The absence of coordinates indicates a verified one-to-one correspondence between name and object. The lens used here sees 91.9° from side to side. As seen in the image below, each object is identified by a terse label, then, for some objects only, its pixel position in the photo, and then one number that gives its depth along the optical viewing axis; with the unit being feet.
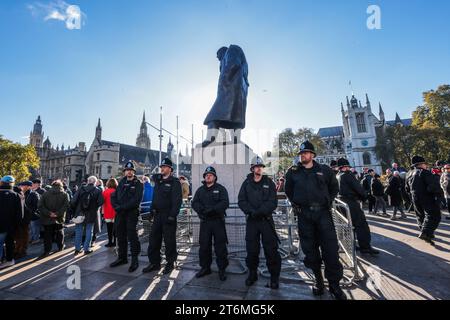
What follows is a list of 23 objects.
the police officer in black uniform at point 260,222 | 11.23
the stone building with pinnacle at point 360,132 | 206.59
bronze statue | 19.54
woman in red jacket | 21.39
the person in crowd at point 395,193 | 28.99
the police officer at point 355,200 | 15.99
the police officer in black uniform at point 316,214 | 9.84
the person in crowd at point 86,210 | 18.90
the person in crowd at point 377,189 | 31.32
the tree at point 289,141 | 129.70
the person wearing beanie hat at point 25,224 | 19.06
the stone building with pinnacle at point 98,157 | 211.12
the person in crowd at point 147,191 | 25.62
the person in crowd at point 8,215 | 16.08
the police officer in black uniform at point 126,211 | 14.58
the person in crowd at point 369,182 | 34.81
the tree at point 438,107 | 86.58
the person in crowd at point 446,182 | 22.19
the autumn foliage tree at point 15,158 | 110.42
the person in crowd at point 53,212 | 19.12
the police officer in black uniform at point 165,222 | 13.61
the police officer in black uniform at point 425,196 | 17.98
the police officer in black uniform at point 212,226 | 12.60
